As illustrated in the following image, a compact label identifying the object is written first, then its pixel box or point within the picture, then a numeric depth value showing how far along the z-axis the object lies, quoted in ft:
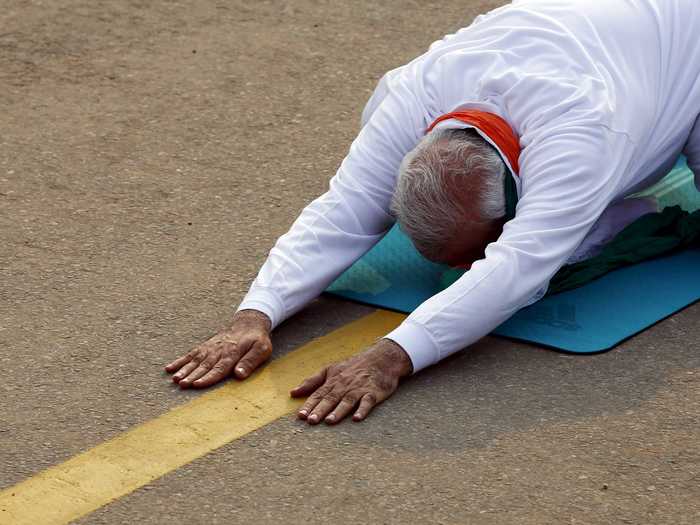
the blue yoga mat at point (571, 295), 24.83
